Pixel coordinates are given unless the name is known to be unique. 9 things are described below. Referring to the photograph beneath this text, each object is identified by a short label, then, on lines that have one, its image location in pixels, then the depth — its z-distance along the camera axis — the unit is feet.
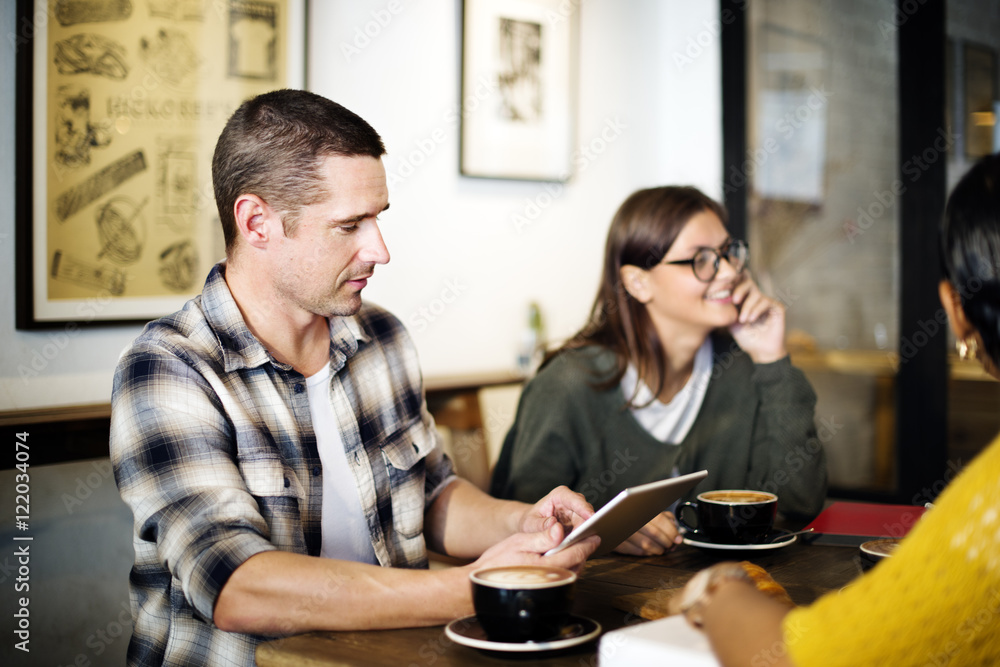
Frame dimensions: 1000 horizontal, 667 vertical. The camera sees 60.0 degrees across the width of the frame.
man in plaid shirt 3.57
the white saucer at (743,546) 4.44
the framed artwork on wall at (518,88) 10.72
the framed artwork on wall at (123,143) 6.88
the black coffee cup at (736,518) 4.42
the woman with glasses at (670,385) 6.41
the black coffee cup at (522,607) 3.03
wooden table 3.09
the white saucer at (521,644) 3.03
